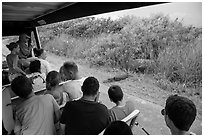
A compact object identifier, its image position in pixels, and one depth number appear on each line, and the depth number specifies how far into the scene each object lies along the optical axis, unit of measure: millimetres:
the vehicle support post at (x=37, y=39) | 5059
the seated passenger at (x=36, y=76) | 2352
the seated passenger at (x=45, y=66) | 2943
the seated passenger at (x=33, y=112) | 1505
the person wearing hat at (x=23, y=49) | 4125
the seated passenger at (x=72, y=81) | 2029
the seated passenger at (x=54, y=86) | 1887
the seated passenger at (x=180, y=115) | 1107
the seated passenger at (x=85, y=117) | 1376
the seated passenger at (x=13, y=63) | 3078
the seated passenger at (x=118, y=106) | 1597
